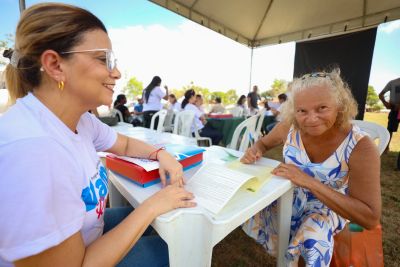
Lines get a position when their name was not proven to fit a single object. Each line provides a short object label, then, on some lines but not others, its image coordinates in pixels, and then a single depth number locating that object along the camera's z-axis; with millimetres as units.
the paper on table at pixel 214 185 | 668
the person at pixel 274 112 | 5240
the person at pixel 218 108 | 6871
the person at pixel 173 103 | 7448
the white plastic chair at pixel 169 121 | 4913
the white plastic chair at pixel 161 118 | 3092
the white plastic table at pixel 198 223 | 594
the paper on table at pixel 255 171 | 822
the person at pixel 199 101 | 5722
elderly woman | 874
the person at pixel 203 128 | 4242
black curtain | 5340
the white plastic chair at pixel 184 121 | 3561
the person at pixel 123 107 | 5929
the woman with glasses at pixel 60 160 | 417
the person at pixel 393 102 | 3672
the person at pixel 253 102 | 6737
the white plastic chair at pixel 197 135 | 4064
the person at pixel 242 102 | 7500
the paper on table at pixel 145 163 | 815
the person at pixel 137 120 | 5659
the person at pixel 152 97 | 5027
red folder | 809
